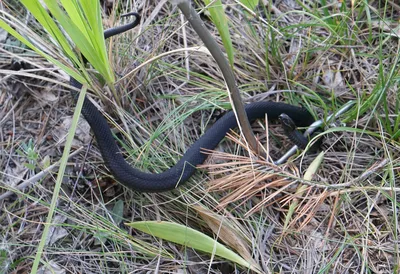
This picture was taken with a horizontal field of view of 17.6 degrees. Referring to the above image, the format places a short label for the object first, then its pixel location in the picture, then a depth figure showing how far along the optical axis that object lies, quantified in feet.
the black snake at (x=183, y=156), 4.63
